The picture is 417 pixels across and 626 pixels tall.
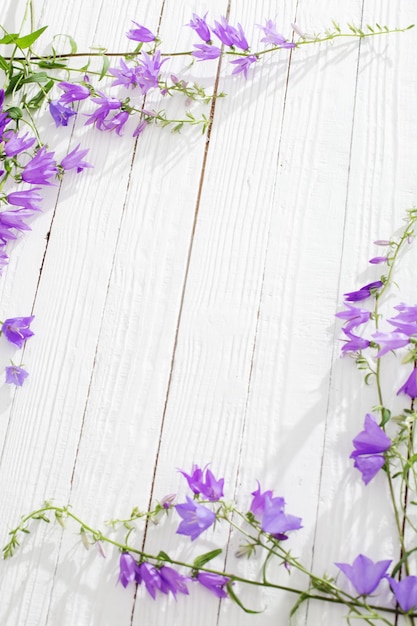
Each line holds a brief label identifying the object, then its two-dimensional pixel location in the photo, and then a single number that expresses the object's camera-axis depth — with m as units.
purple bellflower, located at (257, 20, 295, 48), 1.56
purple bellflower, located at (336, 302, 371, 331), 1.39
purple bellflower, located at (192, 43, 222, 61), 1.57
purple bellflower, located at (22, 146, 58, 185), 1.54
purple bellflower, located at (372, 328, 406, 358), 1.22
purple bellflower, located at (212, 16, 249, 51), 1.54
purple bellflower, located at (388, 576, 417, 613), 1.23
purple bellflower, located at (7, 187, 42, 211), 1.53
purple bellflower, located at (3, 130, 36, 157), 1.54
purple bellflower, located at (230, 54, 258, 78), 1.57
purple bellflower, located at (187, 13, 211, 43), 1.54
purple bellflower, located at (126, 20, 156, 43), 1.60
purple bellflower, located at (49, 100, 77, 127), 1.60
